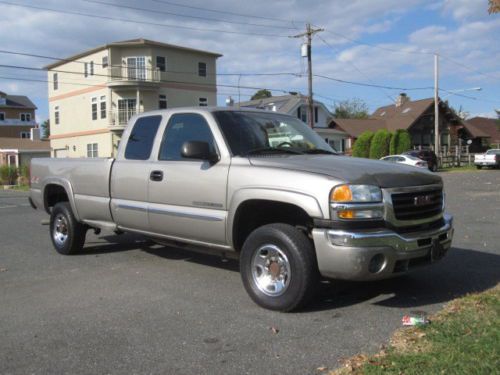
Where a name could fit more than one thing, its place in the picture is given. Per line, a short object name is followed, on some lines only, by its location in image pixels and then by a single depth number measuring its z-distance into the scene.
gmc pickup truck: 4.45
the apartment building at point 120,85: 40.84
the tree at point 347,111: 87.36
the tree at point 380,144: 39.75
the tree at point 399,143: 40.25
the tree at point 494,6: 7.73
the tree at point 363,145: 40.44
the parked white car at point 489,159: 40.05
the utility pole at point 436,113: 40.00
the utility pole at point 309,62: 30.27
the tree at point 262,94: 89.78
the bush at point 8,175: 34.56
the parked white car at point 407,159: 33.94
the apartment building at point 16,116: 77.25
